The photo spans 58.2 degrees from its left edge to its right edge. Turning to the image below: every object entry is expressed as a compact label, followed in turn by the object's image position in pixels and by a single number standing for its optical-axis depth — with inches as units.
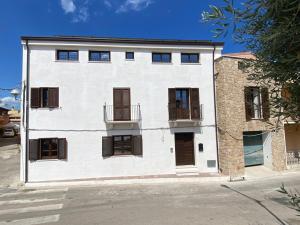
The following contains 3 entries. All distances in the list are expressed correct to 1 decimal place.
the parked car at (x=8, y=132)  1590.8
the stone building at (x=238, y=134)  688.4
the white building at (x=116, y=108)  659.4
